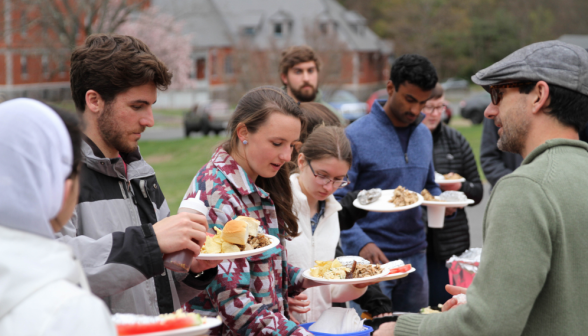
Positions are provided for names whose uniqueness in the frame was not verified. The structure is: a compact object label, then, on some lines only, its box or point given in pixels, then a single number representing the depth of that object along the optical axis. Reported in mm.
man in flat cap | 1950
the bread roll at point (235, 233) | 2396
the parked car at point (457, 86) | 52000
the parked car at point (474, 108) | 27700
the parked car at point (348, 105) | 30844
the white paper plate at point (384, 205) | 3750
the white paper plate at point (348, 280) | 2881
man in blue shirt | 4445
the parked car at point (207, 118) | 27719
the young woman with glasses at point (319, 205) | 3494
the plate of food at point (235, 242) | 2352
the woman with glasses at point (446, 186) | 4992
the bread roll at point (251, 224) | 2514
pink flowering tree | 27156
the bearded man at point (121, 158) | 2455
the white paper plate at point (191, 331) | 1573
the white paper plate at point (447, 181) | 4766
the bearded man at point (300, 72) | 6023
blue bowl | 2723
